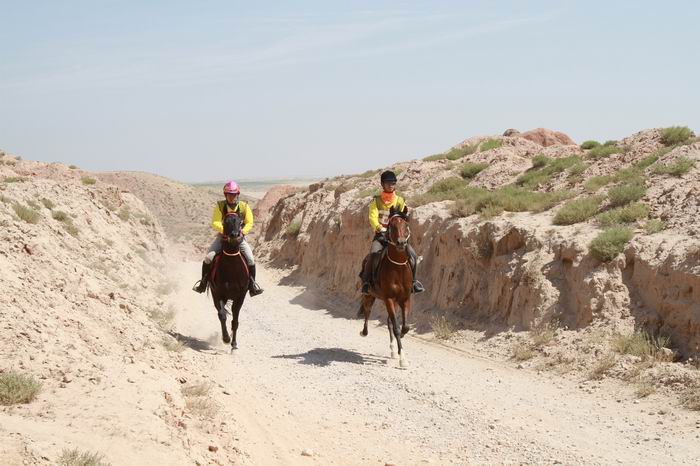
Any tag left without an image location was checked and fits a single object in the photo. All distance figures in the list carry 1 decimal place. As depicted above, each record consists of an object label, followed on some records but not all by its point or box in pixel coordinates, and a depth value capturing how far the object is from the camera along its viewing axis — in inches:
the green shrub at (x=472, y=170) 1011.8
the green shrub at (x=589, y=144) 1105.0
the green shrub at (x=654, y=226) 563.2
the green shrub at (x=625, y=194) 652.1
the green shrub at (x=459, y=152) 1238.3
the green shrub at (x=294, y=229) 1390.3
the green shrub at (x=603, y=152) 884.6
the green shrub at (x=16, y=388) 273.3
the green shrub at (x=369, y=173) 1410.7
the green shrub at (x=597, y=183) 744.3
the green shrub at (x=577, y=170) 839.7
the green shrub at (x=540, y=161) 949.8
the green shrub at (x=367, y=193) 1067.9
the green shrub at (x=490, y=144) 1250.0
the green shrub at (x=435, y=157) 1236.2
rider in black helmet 544.1
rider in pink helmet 540.1
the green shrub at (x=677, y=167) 669.3
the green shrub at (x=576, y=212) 655.1
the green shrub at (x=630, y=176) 698.8
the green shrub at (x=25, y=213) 639.8
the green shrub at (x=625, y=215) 608.7
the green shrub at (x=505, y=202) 724.0
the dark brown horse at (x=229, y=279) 537.0
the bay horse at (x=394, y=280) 514.0
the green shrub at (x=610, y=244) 557.5
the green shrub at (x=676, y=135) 827.4
